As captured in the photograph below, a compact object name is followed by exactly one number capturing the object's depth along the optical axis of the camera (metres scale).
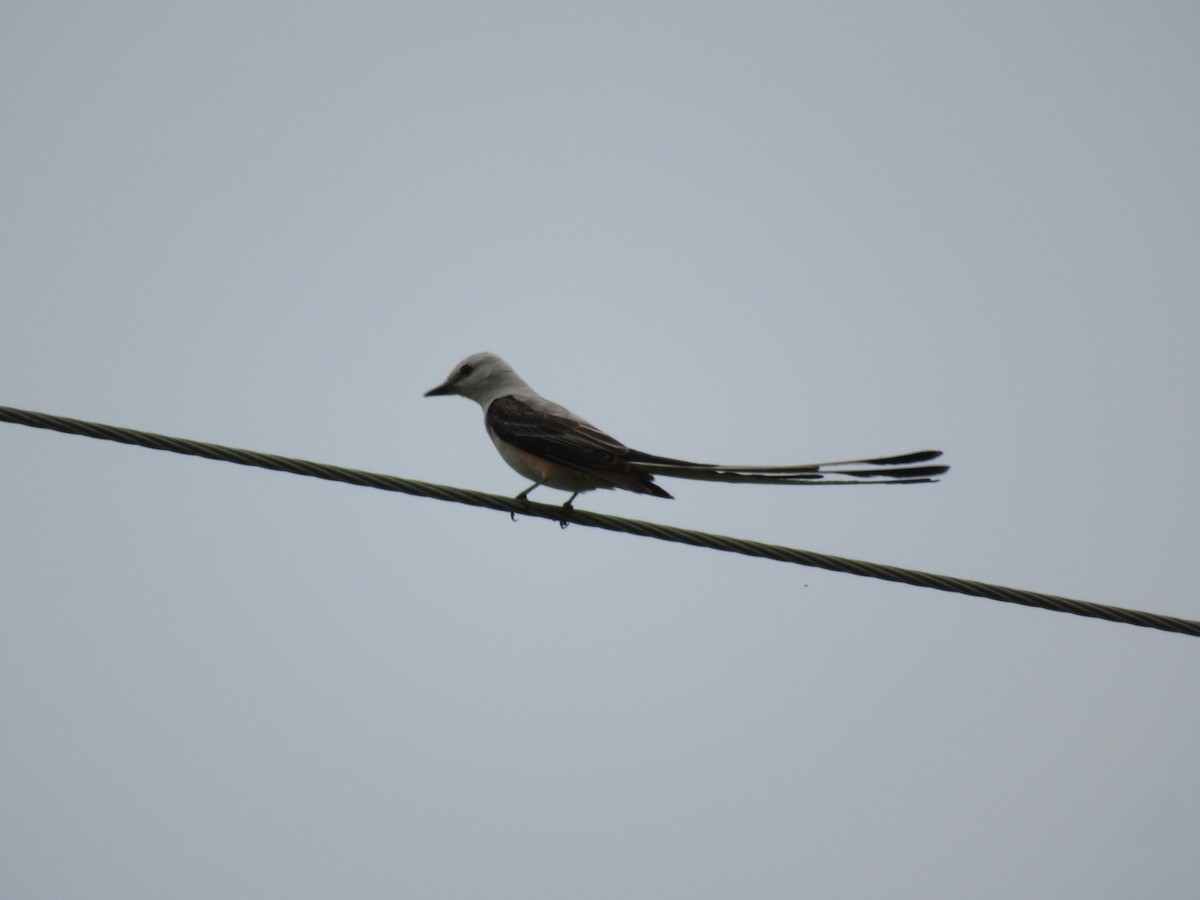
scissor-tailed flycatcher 7.84
